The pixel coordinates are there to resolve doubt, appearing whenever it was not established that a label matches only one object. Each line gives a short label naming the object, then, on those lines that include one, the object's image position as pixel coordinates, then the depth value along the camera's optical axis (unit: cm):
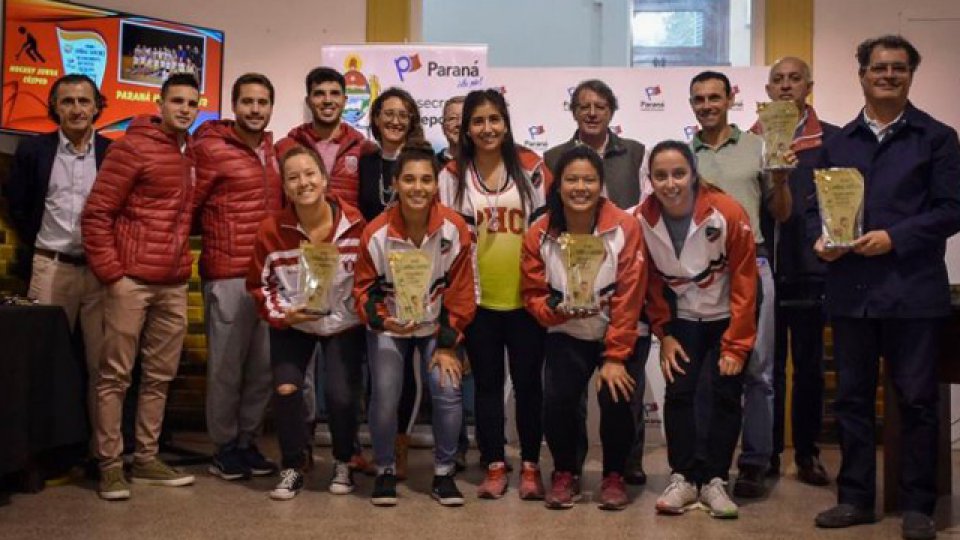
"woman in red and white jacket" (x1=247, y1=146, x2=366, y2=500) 378
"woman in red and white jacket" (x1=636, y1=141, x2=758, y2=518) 350
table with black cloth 364
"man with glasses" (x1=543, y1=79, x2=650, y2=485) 420
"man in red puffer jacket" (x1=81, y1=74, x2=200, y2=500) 382
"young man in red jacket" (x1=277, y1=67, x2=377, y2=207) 425
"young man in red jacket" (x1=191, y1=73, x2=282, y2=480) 404
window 714
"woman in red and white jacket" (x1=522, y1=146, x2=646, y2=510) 355
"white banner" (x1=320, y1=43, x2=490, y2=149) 551
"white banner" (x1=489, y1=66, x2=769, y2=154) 542
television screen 527
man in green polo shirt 390
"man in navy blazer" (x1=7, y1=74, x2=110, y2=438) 413
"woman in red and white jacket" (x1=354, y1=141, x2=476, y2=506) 365
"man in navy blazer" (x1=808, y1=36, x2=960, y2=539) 327
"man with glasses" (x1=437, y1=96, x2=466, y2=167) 452
